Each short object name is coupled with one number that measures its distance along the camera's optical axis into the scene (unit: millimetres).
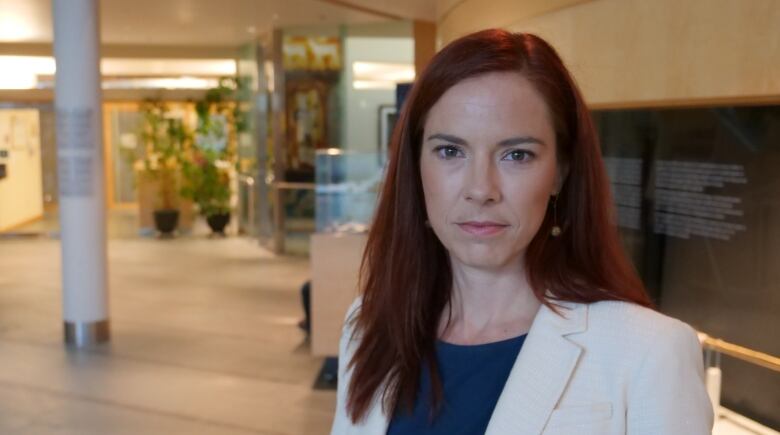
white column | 8602
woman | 1515
